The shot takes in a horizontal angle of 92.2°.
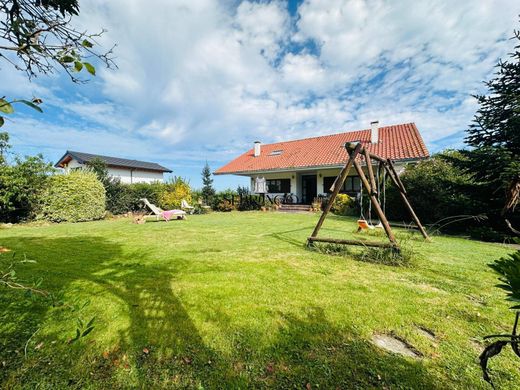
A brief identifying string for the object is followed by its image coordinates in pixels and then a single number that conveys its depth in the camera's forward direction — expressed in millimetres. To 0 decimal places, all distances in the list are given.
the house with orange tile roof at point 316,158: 15641
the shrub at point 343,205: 14188
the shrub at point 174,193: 16859
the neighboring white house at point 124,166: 29306
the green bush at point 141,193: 15990
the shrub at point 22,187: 10102
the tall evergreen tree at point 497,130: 7160
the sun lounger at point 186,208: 15520
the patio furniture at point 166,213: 12041
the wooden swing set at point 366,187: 4750
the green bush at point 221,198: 18931
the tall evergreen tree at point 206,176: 23938
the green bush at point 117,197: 14938
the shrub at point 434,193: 8781
